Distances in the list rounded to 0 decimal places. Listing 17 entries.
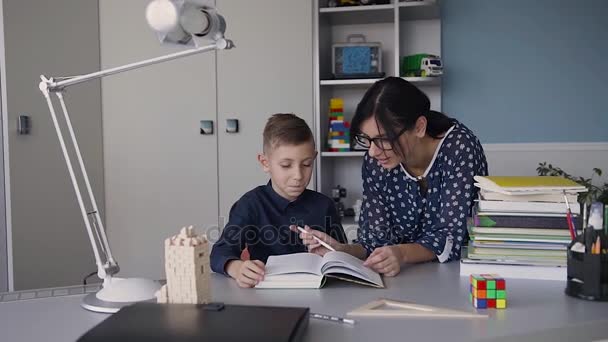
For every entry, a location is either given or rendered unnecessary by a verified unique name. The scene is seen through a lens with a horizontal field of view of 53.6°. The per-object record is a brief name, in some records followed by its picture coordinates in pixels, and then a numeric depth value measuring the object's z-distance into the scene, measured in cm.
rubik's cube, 103
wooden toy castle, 92
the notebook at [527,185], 125
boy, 163
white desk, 91
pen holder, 107
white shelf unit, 282
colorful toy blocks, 290
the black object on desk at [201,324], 77
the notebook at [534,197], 126
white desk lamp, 101
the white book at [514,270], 124
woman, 150
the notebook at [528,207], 125
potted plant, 273
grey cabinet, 286
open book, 118
